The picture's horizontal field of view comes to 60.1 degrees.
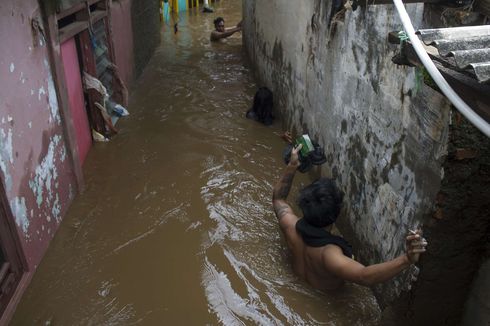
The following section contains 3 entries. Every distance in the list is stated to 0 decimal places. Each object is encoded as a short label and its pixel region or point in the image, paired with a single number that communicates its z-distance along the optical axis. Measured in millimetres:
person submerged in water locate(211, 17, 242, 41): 12501
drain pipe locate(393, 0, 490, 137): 1572
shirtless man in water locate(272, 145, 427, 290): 2760
